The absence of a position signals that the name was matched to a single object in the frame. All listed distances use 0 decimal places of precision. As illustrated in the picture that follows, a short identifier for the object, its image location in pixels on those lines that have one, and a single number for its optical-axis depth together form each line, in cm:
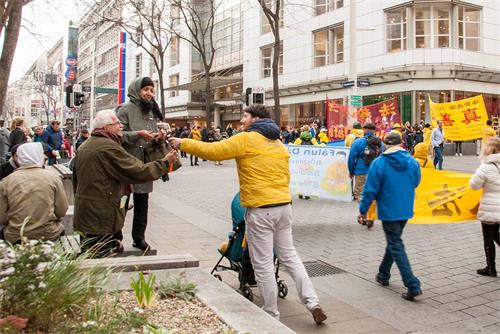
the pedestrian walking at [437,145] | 1905
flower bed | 297
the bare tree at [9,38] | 991
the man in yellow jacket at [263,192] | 452
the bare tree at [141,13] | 3111
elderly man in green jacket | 466
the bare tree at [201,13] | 3154
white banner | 963
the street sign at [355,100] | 2061
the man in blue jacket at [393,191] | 549
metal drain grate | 630
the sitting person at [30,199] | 484
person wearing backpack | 974
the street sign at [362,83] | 2186
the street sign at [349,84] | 2085
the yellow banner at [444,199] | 676
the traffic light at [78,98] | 1948
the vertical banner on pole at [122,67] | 2900
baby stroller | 522
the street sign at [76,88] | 2023
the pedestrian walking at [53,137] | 1589
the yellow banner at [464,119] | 1731
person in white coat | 598
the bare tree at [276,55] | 2447
